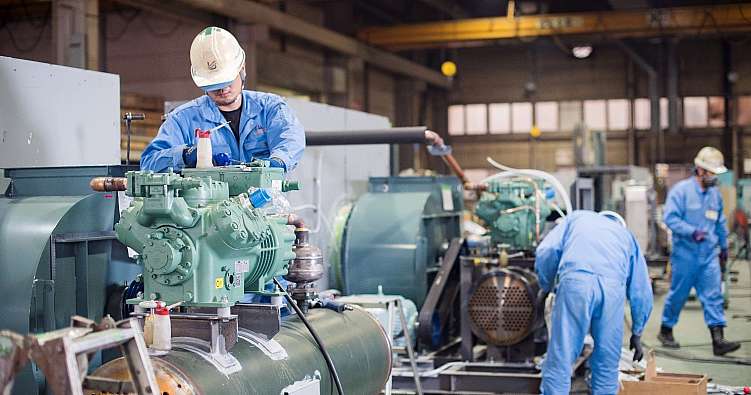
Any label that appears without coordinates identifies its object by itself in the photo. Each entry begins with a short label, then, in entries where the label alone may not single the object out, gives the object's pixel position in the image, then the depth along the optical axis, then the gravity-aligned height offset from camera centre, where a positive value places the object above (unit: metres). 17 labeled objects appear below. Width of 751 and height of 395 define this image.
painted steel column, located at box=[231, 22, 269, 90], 10.14 +1.96
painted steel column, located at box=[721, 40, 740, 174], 17.19 +1.87
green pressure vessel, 2.54 -0.46
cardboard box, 4.56 -0.90
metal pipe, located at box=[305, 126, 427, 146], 5.50 +0.45
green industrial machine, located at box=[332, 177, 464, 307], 6.28 -0.25
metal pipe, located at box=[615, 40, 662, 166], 16.92 +2.11
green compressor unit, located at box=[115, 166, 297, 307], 2.61 -0.06
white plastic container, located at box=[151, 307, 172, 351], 2.61 -0.33
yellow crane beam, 12.86 +2.69
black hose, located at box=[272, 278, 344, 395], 3.11 -0.46
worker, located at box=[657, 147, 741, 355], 6.74 -0.27
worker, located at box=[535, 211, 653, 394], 4.22 -0.42
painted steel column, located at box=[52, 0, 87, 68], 7.69 +1.55
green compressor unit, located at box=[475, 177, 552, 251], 6.20 -0.01
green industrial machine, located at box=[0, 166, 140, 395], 3.14 -0.17
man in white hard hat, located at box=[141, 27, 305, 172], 3.18 +0.36
